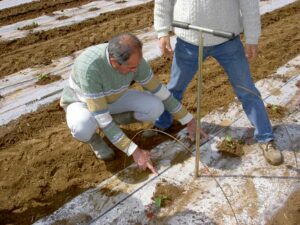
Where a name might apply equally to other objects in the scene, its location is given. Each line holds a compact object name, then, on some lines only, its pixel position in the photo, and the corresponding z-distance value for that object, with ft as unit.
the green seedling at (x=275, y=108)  13.93
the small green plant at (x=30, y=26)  22.72
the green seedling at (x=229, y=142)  12.49
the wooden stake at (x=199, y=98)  8.92
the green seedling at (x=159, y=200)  10.48
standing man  10.23
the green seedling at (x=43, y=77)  17.01
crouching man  9.89
